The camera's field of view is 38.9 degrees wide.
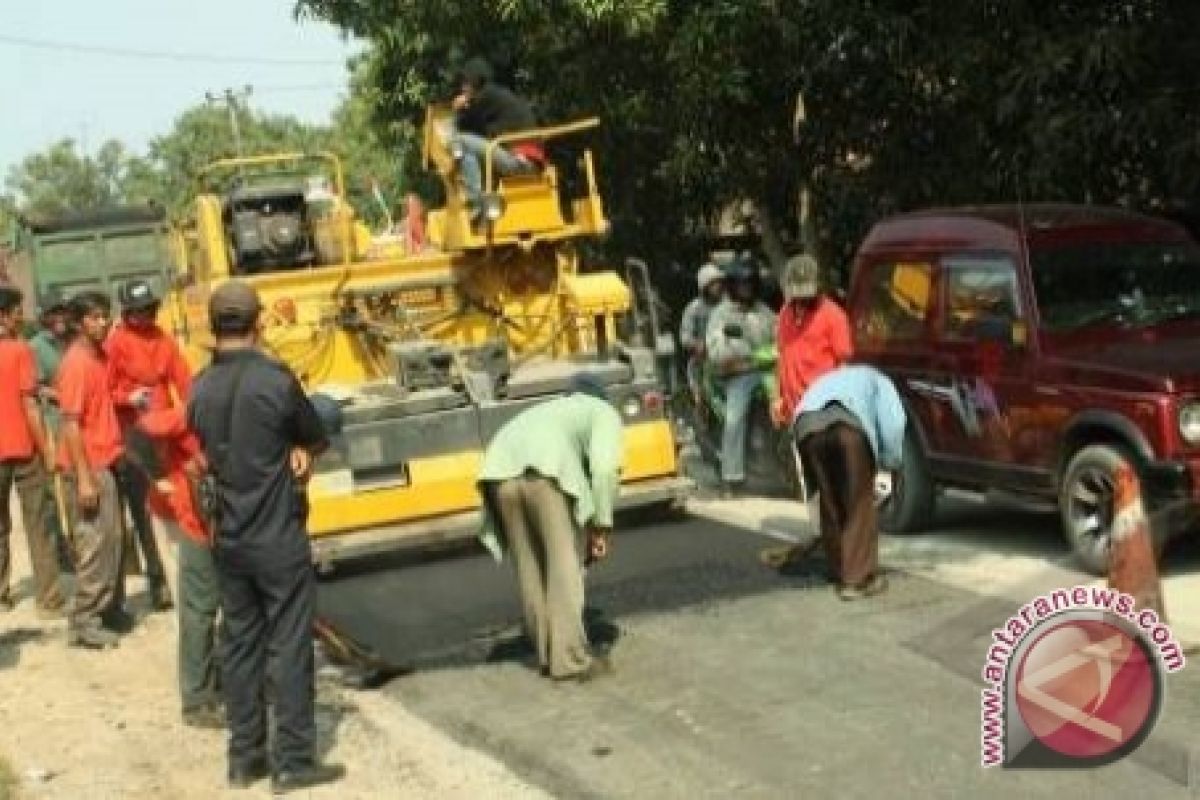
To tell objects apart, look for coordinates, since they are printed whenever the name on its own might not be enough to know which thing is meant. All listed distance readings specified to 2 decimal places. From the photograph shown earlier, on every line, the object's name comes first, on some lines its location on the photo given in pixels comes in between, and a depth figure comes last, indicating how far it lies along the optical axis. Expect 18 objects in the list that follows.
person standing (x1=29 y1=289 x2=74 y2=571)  10.20
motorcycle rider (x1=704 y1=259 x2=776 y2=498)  11.82
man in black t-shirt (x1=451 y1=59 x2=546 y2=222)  11.35
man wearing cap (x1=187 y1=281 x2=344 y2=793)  6.03
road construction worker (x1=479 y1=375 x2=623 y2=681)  7.21
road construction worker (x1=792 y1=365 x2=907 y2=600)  8.45
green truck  24.41
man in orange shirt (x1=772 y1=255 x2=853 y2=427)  9.36
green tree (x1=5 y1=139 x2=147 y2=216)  79.31
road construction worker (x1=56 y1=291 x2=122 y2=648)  8.73
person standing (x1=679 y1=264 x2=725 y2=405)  12.66
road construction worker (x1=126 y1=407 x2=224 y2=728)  6.96
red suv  8.23
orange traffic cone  6.96
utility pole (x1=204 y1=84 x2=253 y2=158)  60.28
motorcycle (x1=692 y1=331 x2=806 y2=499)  11.65
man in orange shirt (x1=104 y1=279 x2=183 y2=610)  8.27
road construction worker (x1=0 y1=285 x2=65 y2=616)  9.55
